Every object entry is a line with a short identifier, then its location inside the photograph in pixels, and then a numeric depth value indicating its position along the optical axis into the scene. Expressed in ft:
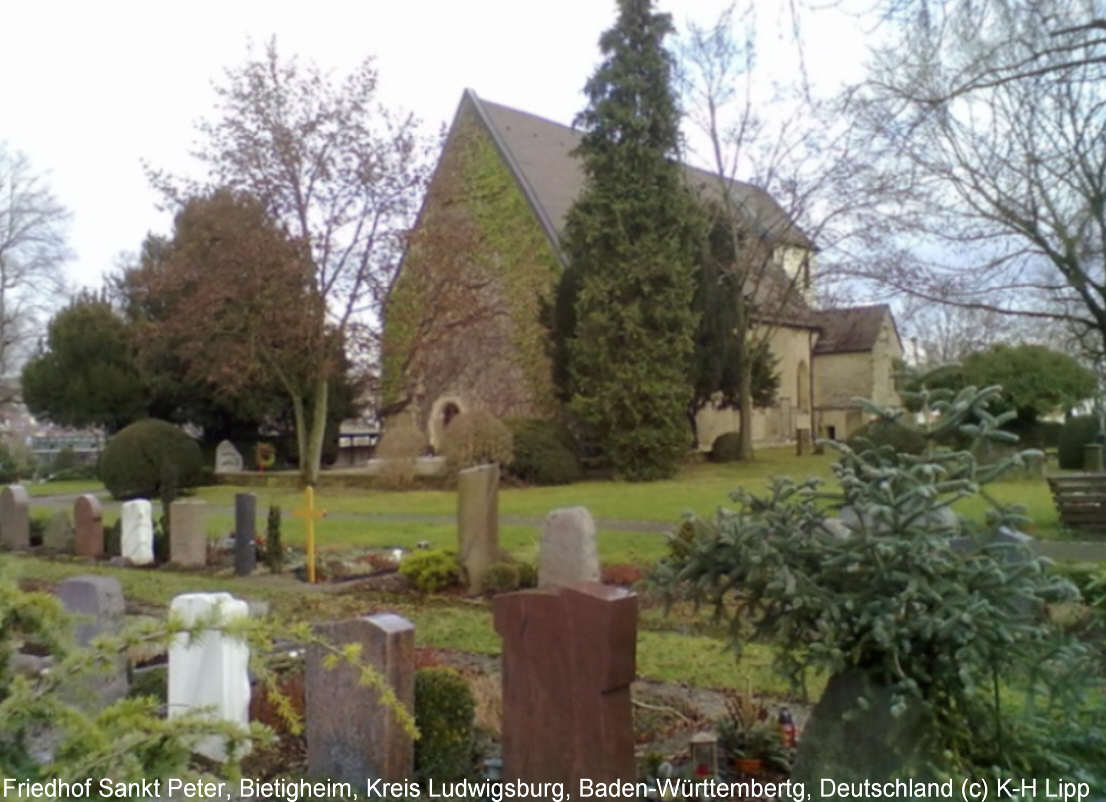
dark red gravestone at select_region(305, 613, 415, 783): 16.60
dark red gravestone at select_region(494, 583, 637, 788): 14.85
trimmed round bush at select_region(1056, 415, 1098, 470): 89.45
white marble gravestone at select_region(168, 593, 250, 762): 18.11
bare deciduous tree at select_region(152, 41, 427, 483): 84.53
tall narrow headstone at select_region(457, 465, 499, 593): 37.19
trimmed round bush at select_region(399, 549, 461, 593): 37.73
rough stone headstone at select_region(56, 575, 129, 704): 20.56
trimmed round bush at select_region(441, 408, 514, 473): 82.64
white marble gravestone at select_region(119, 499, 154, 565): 46.52
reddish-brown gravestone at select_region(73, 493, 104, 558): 49.14
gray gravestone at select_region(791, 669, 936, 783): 12.85
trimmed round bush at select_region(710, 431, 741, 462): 110.83
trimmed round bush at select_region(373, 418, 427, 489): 84.17
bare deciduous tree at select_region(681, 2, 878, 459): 106.83
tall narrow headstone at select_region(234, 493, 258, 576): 43.24
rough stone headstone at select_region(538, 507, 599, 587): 32.42
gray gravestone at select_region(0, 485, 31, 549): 53.67
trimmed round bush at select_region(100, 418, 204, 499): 78.74
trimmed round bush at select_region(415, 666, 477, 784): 17.14
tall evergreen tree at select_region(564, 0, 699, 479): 91.30
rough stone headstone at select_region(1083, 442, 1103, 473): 81.20
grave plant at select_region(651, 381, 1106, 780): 12.77
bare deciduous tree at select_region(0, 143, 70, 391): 158.20
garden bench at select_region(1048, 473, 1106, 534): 46.83
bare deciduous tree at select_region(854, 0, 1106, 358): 40.75
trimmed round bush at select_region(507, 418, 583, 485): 85.35
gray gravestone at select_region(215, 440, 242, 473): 108.06
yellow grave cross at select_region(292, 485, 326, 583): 41.14
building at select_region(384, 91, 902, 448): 93.56
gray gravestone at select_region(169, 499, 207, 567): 45.73
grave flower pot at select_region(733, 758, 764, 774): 16.62
